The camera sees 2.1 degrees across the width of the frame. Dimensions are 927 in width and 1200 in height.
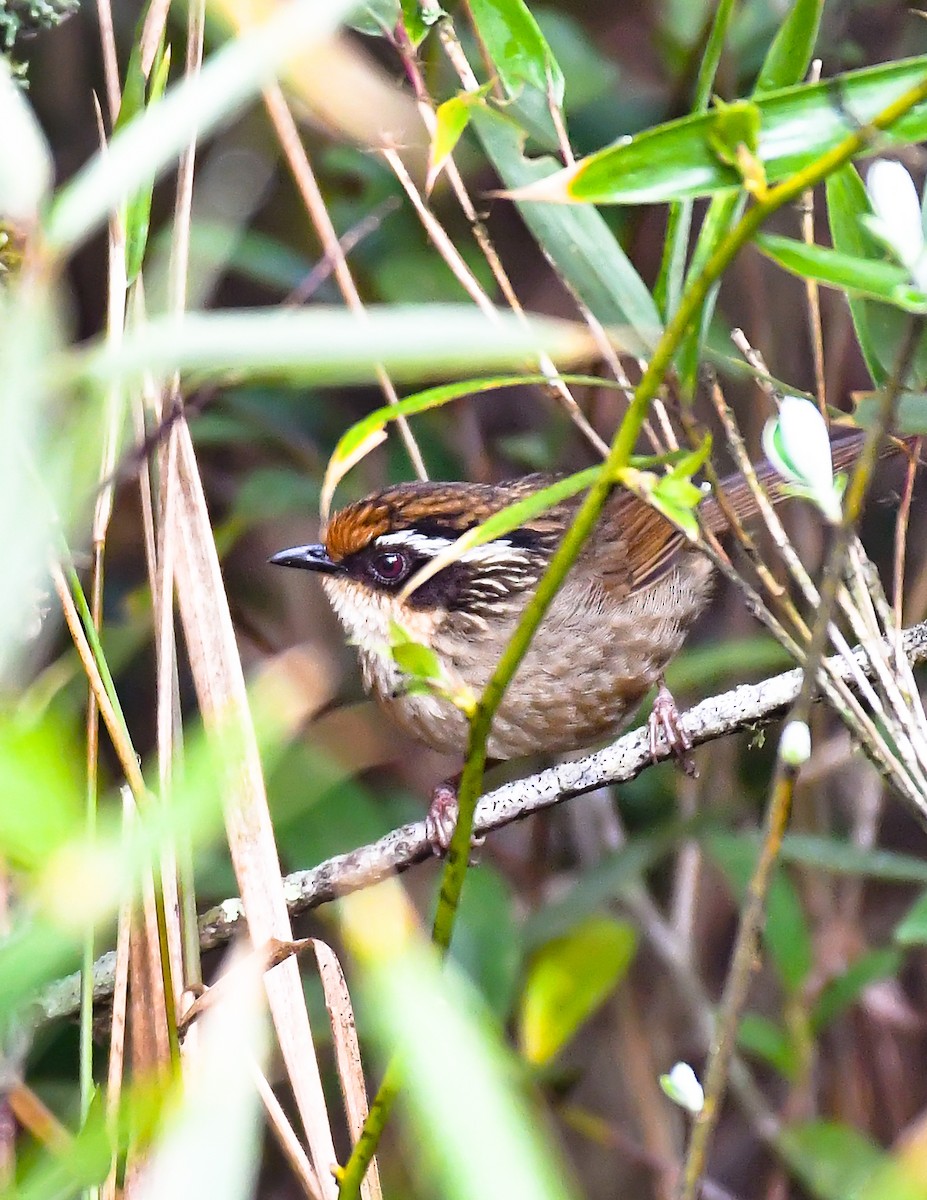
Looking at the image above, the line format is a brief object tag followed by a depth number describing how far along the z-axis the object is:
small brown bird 4.11
